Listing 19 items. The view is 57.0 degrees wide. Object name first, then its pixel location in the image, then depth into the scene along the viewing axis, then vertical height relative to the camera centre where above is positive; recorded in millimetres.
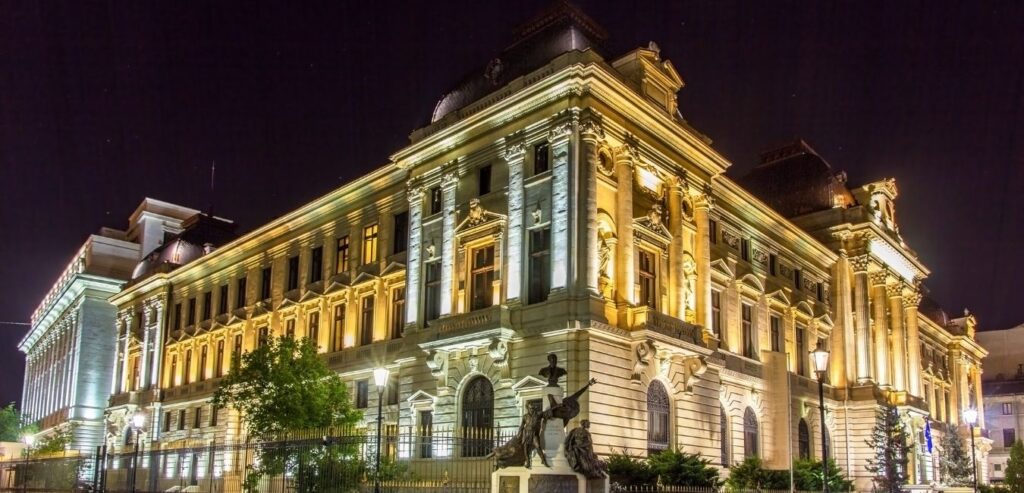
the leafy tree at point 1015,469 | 54544 -1743
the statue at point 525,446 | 21562 -309
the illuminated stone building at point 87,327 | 73438 +8141
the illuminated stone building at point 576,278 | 32625 +6519
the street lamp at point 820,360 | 23109 +1845
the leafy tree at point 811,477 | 33750 -1436
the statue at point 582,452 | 21891 -437
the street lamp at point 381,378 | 25578 +1404
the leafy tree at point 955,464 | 50812 -1378
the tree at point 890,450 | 37062 -512
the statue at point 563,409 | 21453 +528
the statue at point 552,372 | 22141 +1406
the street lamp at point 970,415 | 38184 +954
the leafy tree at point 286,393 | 34656 +1307
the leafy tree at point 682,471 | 28516 -1089
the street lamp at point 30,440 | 64550 -1048
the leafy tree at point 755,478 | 31641 -1412
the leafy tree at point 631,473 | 28047 -1166
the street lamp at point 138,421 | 35806 +199
